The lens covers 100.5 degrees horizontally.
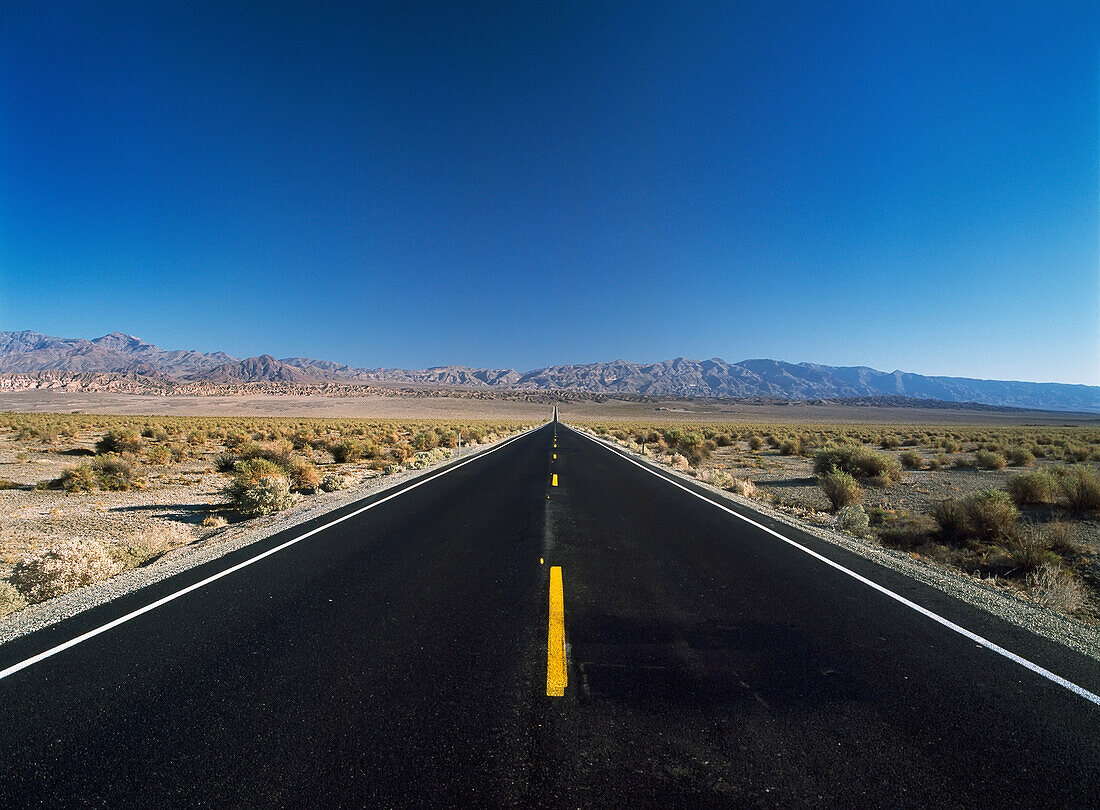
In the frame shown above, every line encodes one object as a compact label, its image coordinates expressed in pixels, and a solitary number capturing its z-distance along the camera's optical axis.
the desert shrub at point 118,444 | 19.81
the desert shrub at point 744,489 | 13.56
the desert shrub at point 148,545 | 6.70
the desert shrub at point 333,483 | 12.80
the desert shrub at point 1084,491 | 10.94
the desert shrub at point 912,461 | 21.63
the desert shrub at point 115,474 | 13.16
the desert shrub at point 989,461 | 20.12
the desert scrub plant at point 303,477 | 13.68
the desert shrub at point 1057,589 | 5.52
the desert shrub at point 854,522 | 9.20
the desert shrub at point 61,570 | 5.48
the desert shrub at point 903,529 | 8.79
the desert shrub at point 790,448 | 27.36
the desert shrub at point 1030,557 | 6.80
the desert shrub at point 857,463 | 16.73
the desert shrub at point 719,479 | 14.86
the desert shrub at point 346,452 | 20.47
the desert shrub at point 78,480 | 12.70
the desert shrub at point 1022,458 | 21.70
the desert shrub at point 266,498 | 9.97
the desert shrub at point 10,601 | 4.85
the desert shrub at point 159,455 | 18.03
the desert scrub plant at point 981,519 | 8.50
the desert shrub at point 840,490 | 12.32
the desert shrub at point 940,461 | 21.03
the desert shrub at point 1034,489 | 11.84
